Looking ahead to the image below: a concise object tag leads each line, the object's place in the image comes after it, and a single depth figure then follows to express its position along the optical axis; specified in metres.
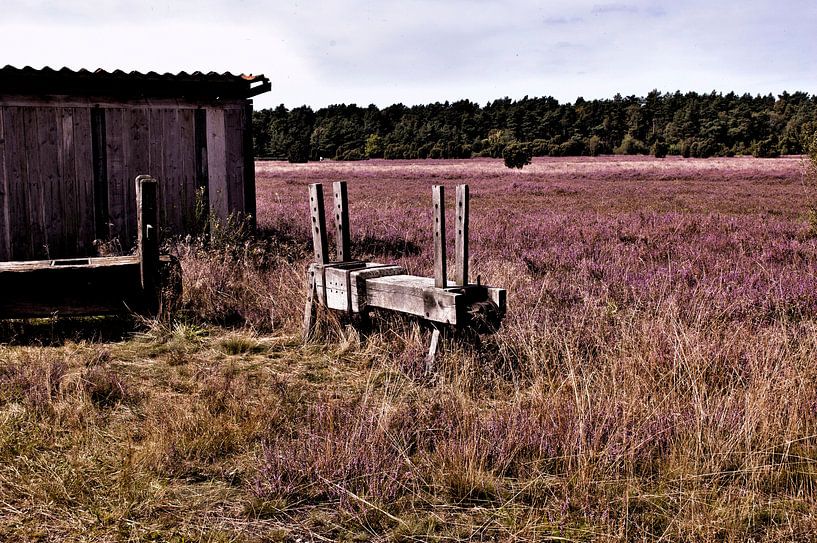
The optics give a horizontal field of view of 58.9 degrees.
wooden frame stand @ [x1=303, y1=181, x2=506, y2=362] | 5.51
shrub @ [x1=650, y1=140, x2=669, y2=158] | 77.88
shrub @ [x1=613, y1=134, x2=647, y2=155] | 91.00
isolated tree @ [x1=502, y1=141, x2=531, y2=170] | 51.50
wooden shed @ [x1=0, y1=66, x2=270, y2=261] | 10.17
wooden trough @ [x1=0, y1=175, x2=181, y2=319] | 6.90
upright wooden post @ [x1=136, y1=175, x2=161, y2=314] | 7.18
